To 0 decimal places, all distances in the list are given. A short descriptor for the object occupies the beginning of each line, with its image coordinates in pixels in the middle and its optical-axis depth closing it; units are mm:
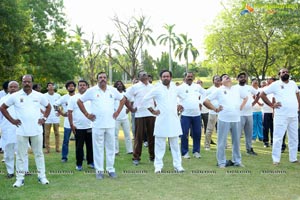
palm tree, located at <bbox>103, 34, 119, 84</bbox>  50344
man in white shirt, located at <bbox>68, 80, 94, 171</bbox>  8729
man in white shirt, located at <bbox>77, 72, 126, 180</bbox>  7727
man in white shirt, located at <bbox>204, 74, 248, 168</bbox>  8508
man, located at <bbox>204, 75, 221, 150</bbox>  11234
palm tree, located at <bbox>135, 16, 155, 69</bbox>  40438
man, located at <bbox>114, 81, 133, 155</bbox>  10852
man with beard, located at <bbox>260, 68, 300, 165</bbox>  8898
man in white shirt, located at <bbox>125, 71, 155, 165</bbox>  9188
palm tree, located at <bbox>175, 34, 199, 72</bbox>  71550
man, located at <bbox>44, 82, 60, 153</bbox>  11352
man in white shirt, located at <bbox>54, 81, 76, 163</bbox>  9763
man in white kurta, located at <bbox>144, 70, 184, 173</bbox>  8078
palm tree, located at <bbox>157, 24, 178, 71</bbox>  67562
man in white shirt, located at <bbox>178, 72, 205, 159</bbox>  9844
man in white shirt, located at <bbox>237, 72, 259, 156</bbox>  10305
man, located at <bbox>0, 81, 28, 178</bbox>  7988
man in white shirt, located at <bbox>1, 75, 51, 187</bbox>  7062
